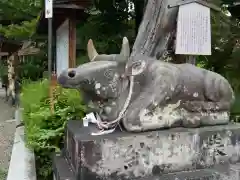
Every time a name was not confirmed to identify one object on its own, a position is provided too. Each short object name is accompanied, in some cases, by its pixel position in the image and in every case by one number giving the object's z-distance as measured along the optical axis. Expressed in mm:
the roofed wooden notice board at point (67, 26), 4729
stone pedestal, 1698
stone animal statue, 1837
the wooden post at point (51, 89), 2903
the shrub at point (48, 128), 2758
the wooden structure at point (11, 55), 8602
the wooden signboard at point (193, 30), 2593
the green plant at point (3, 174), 3090
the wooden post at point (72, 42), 4755
